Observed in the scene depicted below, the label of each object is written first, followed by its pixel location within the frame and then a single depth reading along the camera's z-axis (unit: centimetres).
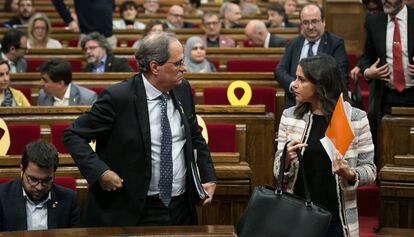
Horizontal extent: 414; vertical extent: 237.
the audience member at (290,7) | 2466
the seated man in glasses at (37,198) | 869
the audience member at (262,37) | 1909
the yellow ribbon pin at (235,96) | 1355
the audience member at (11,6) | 2480
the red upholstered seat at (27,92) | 1512
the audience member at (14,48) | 1701
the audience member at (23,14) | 2275
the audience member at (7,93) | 1400
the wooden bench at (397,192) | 1023
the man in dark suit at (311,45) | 1368
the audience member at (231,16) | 2244
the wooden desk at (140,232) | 741
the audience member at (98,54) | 1653
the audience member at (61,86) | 1402
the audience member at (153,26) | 1816
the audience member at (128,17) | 2275
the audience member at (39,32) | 1950
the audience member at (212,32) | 1962
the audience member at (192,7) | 2667
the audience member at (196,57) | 1667
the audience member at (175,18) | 2249
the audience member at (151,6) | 2559
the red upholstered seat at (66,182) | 954
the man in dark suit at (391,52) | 1211
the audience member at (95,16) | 1827
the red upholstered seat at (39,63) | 1761
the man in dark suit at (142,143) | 812
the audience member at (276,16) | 2230
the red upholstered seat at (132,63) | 1742
